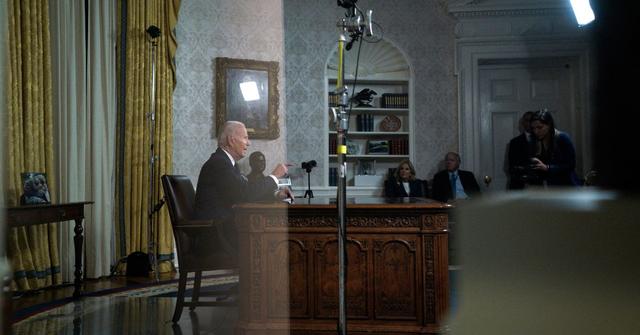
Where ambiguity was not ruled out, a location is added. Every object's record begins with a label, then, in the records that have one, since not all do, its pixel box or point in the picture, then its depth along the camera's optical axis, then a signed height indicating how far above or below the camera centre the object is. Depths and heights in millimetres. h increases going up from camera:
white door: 6582 +858
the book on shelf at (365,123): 6422 +565
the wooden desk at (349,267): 2670 -480
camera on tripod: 6074 +74
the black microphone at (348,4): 1980 +615
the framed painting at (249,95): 5887 +858
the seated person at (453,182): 6133 -142
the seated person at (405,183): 6047 -142
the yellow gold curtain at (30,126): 3881 +378
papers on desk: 5584 -98
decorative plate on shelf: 6535 +571
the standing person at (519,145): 6141 +266
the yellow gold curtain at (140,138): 5191 +348
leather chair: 3072 -415
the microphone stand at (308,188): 5964 -182
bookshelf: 6418 +539
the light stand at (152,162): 5176 +115
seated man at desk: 3252 -110
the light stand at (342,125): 1955 +172
